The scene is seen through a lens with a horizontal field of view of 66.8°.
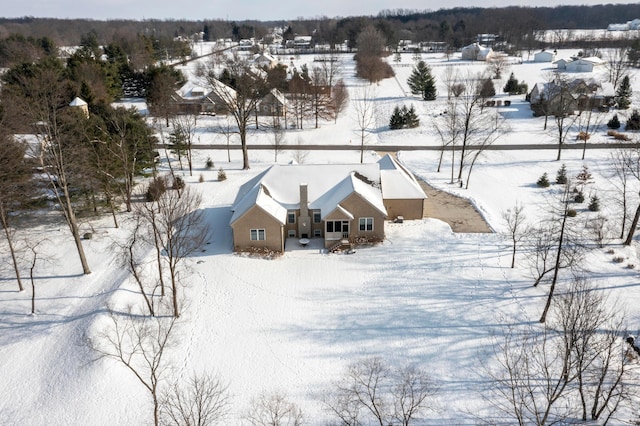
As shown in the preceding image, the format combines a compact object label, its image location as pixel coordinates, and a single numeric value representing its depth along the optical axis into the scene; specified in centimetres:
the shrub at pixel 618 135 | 5853
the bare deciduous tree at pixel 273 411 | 2069
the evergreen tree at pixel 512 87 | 8394
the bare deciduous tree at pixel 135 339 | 2391
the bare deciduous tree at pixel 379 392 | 2081
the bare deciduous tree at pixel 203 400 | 2084
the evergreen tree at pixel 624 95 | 7144
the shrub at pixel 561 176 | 4653
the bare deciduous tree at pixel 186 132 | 4894
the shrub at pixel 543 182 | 4628
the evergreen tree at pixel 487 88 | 7850
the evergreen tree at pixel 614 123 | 6266
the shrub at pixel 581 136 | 5896
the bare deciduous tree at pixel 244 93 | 5175
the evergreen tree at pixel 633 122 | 6212
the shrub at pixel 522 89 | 8389
